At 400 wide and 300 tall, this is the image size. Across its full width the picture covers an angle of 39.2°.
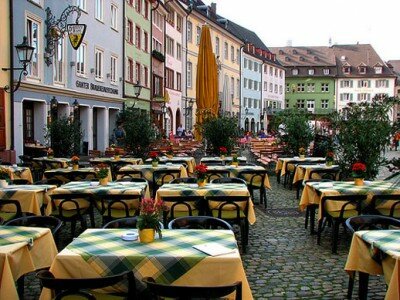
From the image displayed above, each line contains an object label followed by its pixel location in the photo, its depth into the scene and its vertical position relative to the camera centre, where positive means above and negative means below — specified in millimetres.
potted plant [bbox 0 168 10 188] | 9523 -839
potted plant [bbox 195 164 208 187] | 9430 -748
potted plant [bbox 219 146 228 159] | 16722 -681
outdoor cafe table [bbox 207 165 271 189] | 13203 -905
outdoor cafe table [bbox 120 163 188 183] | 13570 -926
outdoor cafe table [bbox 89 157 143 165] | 16156 -870
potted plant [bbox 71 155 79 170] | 12961 -761
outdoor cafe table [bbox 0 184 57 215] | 9062 -1086
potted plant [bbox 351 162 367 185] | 9906 -735
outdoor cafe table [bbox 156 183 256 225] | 8923 -989
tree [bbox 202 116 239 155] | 19609 -43
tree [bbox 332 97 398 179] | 12562 -59
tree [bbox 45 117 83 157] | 17547 -189
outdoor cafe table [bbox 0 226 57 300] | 4812 -1186
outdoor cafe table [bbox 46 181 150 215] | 9086 -985
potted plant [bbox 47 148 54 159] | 15652 -673
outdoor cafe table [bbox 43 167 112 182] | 12396 -972
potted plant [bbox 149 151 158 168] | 13985 -732
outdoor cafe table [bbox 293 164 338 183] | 13859 -1004
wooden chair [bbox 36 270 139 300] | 4348 -1195
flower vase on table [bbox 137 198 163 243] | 5457 -881
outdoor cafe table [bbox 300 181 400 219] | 9180 -977
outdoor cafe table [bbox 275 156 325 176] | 16992 -950
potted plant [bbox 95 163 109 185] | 9853 -792
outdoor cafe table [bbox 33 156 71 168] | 15227 -833
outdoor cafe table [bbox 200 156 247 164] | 16422 -841
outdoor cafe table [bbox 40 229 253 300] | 4863 -1180
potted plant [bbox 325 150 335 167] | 13804 -661
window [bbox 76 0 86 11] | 25150 +5722
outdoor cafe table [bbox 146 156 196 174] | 16281 -870
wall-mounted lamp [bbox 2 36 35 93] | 16067 +2257
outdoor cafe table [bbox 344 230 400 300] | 4809 -1211
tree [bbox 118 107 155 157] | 18531 -138
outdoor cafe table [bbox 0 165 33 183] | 12953 -998
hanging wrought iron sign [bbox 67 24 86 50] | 20328 +3513
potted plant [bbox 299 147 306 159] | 17531 -684
